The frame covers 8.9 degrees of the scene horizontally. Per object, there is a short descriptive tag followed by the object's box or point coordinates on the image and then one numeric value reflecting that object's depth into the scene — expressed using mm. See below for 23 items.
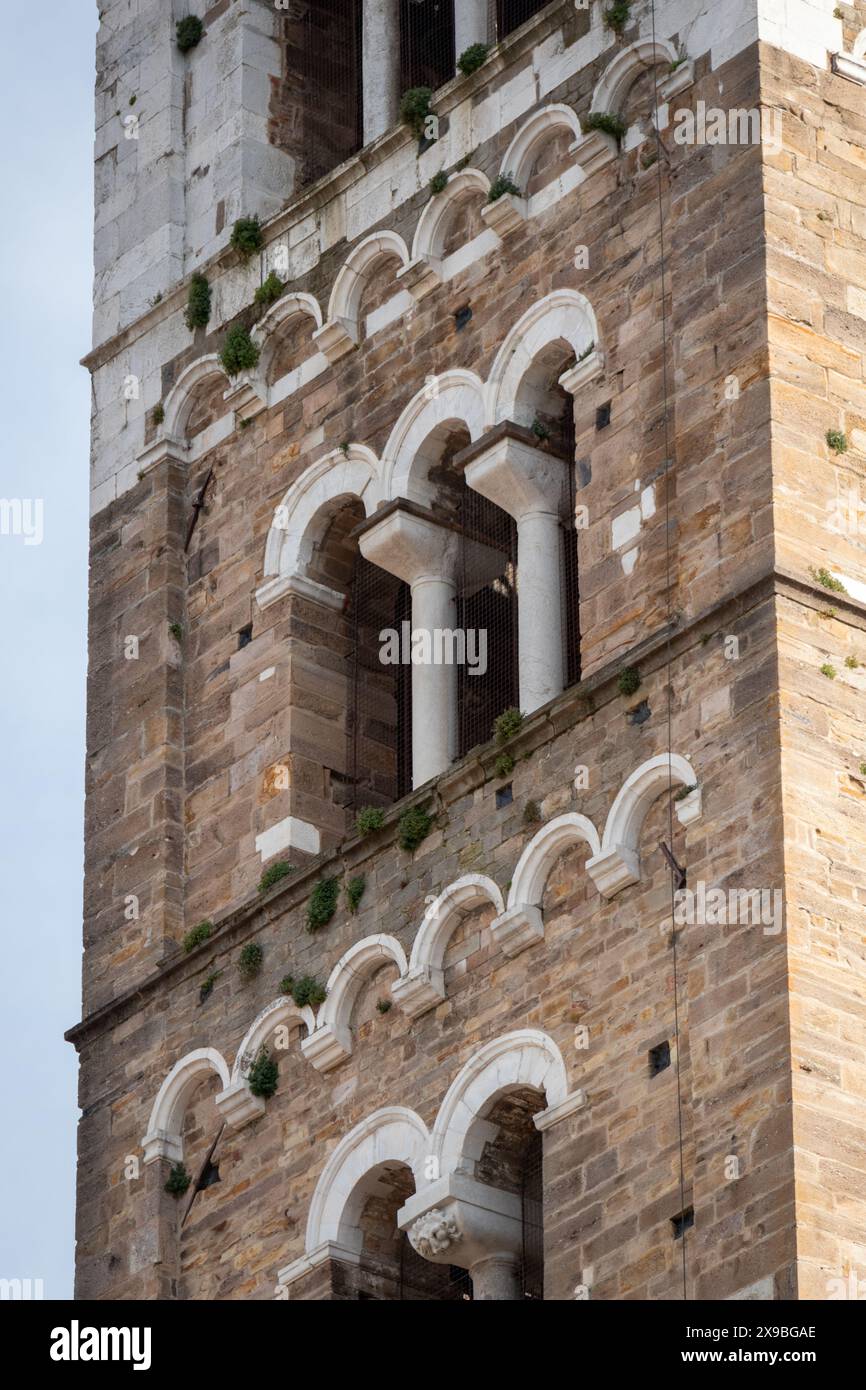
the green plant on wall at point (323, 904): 37062
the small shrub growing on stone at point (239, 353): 40438
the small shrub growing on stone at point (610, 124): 37500
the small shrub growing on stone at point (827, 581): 34469
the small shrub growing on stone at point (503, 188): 38188
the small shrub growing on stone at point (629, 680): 34969
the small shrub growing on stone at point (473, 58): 39156
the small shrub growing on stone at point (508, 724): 35875
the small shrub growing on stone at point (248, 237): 41000
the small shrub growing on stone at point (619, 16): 37844
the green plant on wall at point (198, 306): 41344
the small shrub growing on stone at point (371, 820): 36812
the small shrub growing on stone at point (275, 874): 37719
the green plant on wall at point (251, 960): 37594
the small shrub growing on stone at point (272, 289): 40500
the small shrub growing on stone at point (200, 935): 38156
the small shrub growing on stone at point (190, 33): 42844
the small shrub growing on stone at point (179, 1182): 37688
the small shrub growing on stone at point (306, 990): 36781
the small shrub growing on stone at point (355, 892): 36781
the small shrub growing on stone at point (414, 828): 36469
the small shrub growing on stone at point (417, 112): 39594
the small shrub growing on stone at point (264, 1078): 37031
